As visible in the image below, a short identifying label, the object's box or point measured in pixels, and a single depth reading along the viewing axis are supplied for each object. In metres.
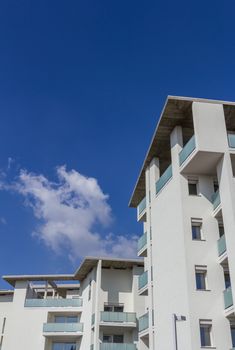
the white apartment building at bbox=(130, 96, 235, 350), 21.33
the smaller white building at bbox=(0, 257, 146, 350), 36.09
